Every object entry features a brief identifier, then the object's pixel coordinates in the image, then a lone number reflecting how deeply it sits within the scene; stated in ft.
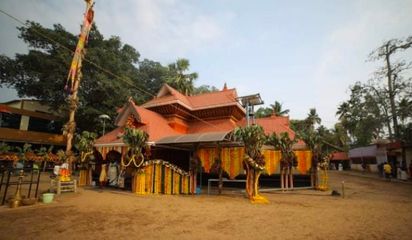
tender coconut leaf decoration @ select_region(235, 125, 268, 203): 35.12
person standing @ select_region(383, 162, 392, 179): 66.95
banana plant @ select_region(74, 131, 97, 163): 49.47
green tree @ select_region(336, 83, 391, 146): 80.64
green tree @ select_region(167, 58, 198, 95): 112.88
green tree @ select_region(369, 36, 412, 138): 78.73
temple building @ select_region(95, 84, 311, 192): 41.34
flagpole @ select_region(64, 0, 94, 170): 52.01
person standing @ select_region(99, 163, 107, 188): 47.37
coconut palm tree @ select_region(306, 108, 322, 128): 164.47
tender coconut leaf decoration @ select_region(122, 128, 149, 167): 39.29
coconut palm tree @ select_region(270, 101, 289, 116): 142.72
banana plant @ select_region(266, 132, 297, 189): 46.37
